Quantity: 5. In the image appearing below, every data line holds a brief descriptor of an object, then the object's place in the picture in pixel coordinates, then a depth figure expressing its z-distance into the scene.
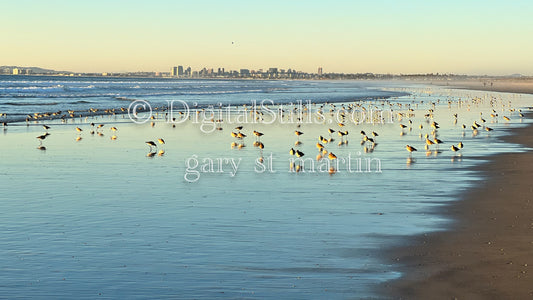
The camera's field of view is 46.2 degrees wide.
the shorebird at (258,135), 26.12
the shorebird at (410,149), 21.38
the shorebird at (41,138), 24.55
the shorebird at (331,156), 19.50
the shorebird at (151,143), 22.50
